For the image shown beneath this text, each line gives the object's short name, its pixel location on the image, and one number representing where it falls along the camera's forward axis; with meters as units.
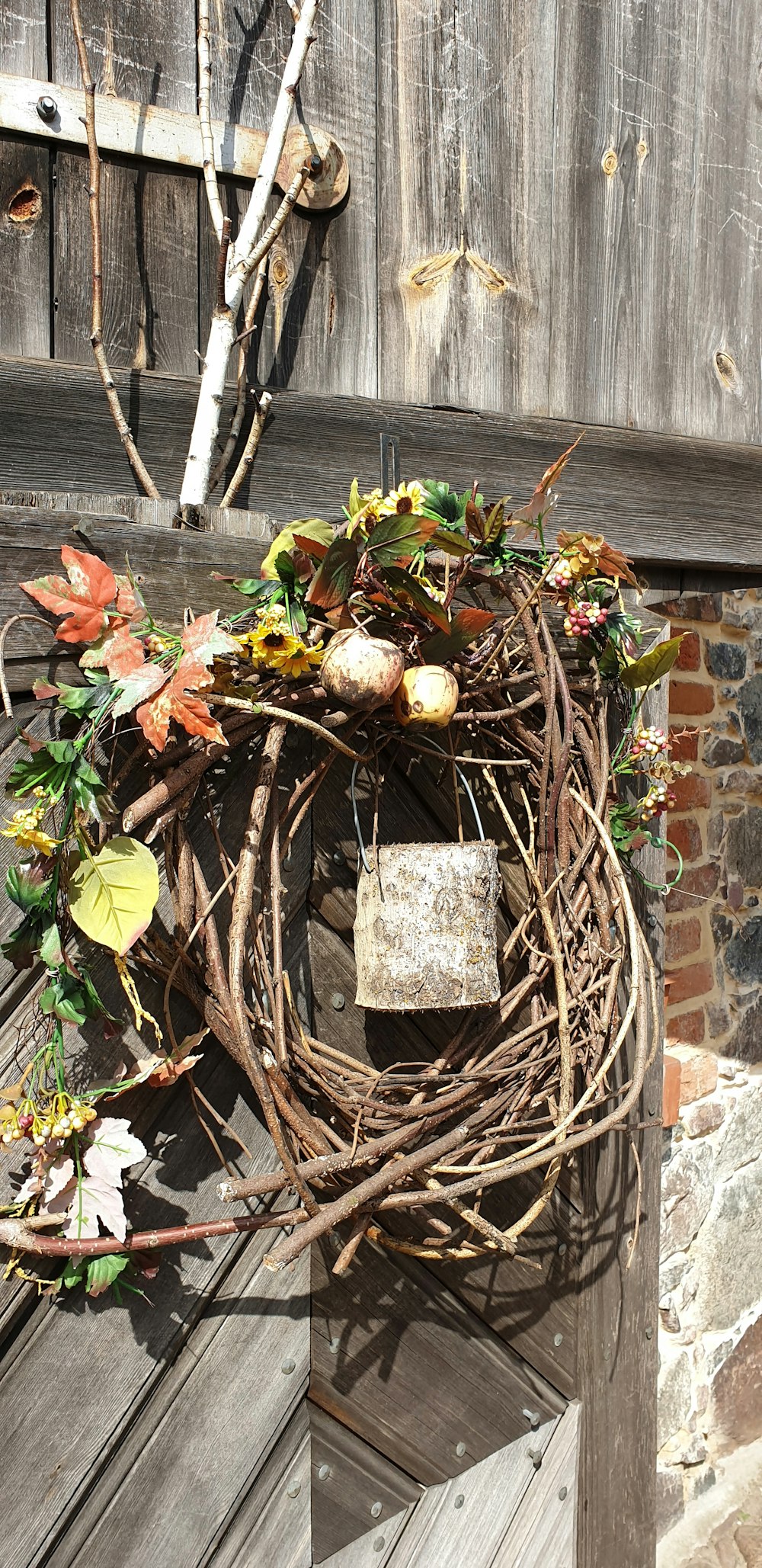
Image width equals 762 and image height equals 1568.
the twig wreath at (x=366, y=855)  1.04
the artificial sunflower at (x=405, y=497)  1.16
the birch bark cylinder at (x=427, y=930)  1.13
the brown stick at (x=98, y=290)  1.17
